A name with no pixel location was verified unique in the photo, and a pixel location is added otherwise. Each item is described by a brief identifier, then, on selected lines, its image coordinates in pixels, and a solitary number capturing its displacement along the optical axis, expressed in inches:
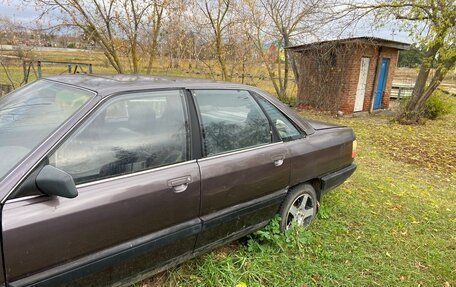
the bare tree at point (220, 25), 452.8
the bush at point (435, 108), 525.0
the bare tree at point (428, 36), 393.1
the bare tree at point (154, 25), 356.7
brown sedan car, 65.0
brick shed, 504.2
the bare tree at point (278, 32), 527.5
